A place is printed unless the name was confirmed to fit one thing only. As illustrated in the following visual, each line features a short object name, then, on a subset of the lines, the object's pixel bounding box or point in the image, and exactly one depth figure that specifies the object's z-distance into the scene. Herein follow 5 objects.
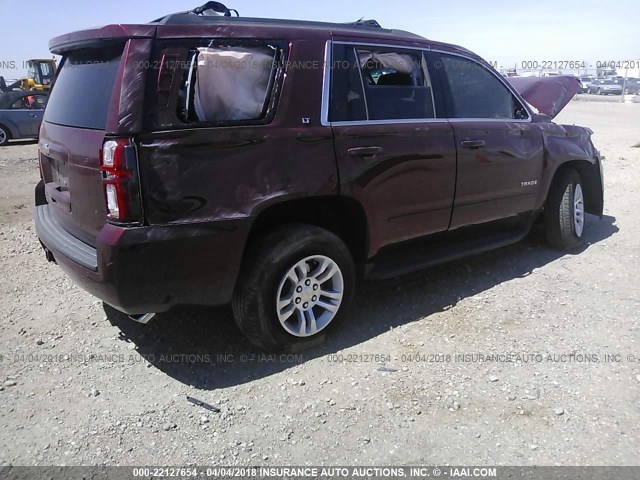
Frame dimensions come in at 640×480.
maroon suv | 2.66
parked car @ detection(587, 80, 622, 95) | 38.75
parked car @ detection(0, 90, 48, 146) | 13.41
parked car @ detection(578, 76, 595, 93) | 41.44
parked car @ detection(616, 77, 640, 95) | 37.44
